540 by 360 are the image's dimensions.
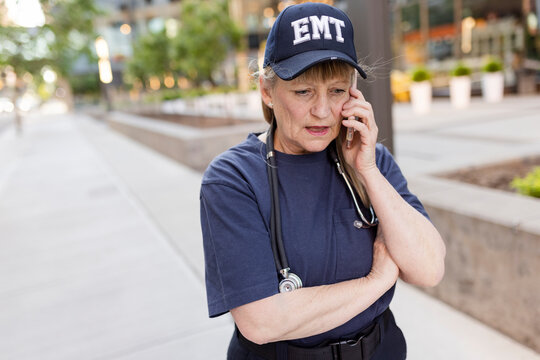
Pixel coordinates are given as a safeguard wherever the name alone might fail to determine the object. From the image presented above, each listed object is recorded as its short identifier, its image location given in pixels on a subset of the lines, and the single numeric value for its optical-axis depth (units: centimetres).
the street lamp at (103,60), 2910
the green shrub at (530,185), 334
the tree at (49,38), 2011
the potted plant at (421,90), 1452
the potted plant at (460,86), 1440
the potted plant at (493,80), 1466
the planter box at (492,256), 269
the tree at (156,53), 3253
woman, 135
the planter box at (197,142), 920
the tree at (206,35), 2322
